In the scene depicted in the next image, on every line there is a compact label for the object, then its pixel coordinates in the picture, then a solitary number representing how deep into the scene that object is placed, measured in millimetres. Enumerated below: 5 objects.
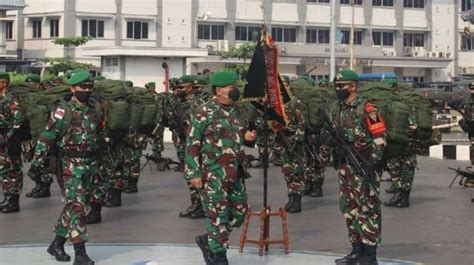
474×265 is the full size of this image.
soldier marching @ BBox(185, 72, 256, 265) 8312
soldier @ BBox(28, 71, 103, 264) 8938
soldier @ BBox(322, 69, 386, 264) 8977
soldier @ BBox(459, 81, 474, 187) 14453
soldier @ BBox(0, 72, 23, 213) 12117
